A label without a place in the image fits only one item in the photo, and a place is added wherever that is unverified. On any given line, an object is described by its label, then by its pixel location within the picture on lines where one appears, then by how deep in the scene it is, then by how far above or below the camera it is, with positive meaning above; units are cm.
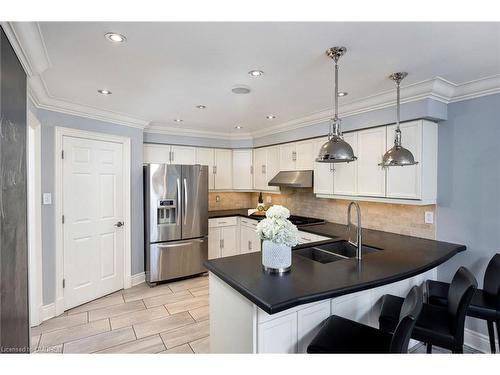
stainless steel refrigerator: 375 -51
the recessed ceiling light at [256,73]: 212 +89
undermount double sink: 245 -61
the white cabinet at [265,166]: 435 +32
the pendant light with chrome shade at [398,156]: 204 +22
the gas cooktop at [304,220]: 375 -50
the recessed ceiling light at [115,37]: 159 +87
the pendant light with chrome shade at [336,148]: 178 +25
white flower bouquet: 173 -28
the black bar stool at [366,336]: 121 -80
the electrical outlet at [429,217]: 271 -32
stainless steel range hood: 363 +8
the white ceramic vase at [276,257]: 179 -47
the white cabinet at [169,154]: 415 +49
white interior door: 312 -41
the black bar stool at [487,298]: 191 -86
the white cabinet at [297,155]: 371 +42
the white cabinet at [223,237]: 444 -87
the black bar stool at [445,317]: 158 -84
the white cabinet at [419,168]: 253 +16
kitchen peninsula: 150 -60
